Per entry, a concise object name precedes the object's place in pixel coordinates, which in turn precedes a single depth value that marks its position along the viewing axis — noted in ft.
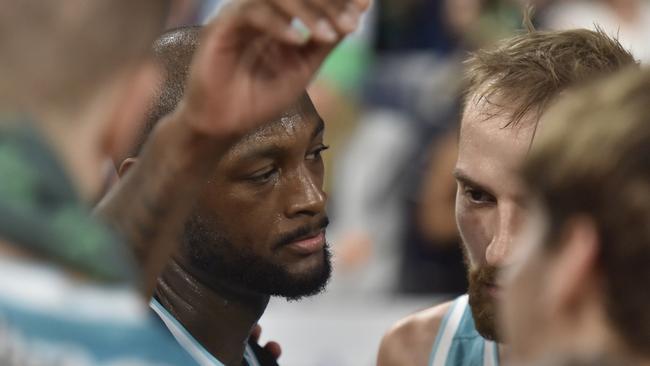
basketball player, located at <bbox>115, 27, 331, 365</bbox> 17.12
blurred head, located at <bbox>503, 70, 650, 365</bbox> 7.83
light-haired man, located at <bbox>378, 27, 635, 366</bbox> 16.52
